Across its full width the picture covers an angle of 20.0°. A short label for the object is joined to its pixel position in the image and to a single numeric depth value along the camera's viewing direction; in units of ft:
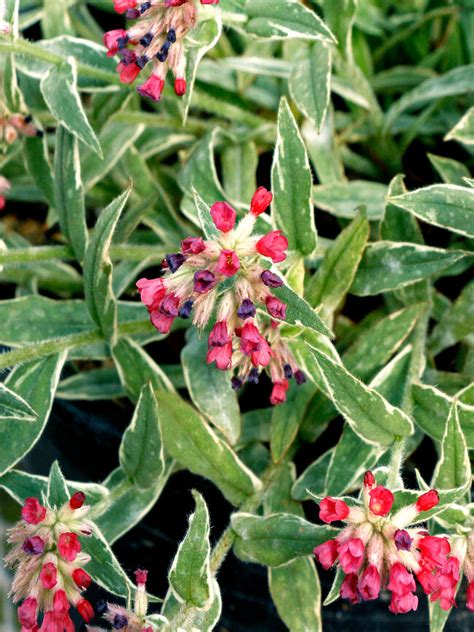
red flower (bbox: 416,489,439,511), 1.17
